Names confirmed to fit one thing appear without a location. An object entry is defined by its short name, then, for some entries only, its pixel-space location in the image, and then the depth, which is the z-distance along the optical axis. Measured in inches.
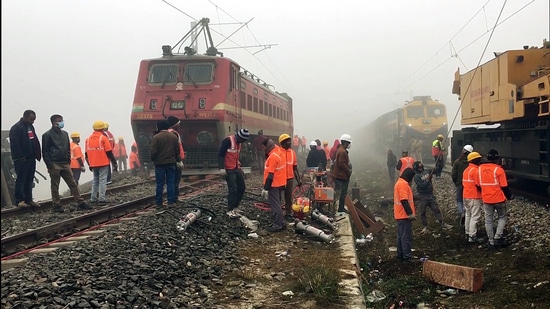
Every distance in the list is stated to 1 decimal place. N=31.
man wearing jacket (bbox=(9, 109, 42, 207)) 343.3
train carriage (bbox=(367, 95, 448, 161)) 979.9
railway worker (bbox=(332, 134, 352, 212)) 382.0
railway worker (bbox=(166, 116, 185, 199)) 358.0
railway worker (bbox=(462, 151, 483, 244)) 308.7
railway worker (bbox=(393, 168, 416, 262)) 283.8
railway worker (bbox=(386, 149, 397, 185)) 659.4
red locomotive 526.0
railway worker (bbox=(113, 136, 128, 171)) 848.9
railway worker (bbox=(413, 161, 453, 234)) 361.1
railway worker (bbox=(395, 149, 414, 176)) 432.1
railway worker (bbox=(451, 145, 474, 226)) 367.9
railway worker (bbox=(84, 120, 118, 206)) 380.2
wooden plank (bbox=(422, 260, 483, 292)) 223.1
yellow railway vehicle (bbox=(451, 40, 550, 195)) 358.0
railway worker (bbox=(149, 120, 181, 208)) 340.5
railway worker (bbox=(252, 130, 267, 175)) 616.1
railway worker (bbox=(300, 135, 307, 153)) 1469.6
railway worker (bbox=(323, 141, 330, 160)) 728.8
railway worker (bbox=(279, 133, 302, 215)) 331.9
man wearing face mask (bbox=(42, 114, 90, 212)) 346.6
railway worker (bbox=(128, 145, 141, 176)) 770.3
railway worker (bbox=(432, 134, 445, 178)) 526.6
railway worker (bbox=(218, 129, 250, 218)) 334.3
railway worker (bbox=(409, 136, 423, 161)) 746.8
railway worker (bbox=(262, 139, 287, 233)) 315.0
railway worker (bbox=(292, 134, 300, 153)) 1173.4
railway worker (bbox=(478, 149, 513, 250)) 287.1
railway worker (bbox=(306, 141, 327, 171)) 525.3
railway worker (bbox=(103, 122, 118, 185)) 507.4
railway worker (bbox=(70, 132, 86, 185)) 511.7
